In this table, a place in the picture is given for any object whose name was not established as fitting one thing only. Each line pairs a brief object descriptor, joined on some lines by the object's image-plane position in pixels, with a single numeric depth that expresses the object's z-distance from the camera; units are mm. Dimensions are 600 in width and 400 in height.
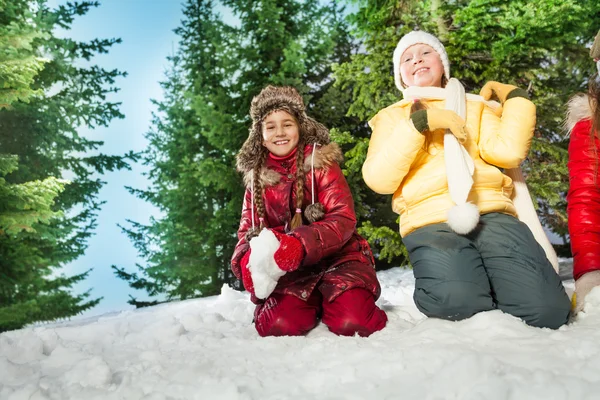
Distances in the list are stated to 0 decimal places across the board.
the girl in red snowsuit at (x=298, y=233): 2613
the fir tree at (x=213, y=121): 7180
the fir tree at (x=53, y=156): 7008
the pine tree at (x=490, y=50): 4781
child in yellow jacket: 2387
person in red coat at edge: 2658
